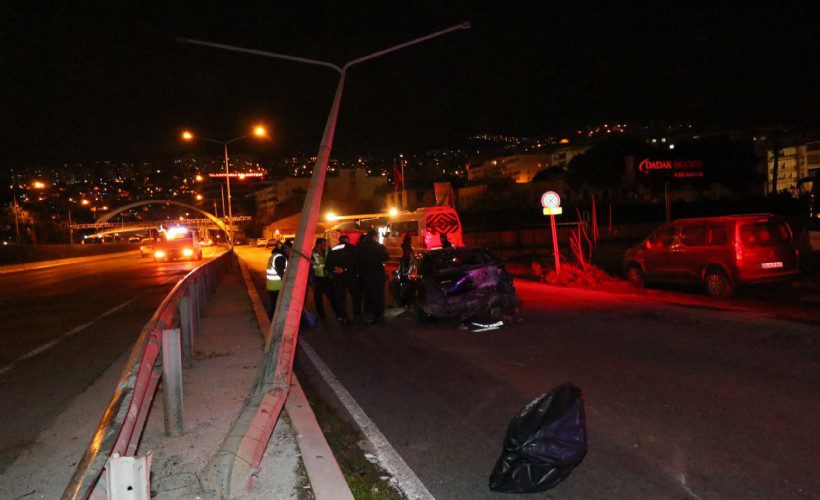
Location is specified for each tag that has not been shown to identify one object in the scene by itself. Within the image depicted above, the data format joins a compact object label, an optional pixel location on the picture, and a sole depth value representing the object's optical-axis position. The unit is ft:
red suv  41.39
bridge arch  411.34
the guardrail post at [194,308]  34.13
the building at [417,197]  244.22
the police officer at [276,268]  35.88
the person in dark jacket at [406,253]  47.86
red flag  139.95
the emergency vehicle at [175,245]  137.80
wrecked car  36.11
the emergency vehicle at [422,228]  76.69
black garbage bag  13.62
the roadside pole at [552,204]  57.98
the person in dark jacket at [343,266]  36.83
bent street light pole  13.75
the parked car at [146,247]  172.96
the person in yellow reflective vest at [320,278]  39.73
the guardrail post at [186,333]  26.30
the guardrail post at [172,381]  17.02
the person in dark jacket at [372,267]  36.65
